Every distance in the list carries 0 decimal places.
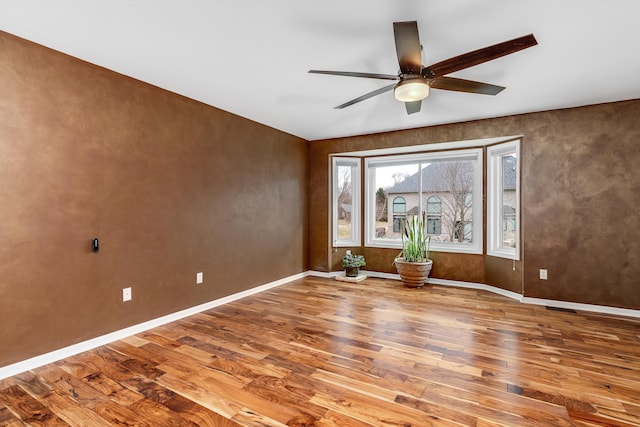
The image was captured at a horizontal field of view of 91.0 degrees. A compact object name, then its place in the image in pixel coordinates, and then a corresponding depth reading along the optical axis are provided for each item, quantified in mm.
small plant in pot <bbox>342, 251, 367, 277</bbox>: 5180
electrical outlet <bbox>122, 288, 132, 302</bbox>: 2898
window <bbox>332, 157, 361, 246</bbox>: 5621
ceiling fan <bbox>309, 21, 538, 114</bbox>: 1814
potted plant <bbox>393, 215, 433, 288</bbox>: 4613
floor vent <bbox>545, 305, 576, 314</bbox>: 3607
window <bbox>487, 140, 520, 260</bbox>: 4332
